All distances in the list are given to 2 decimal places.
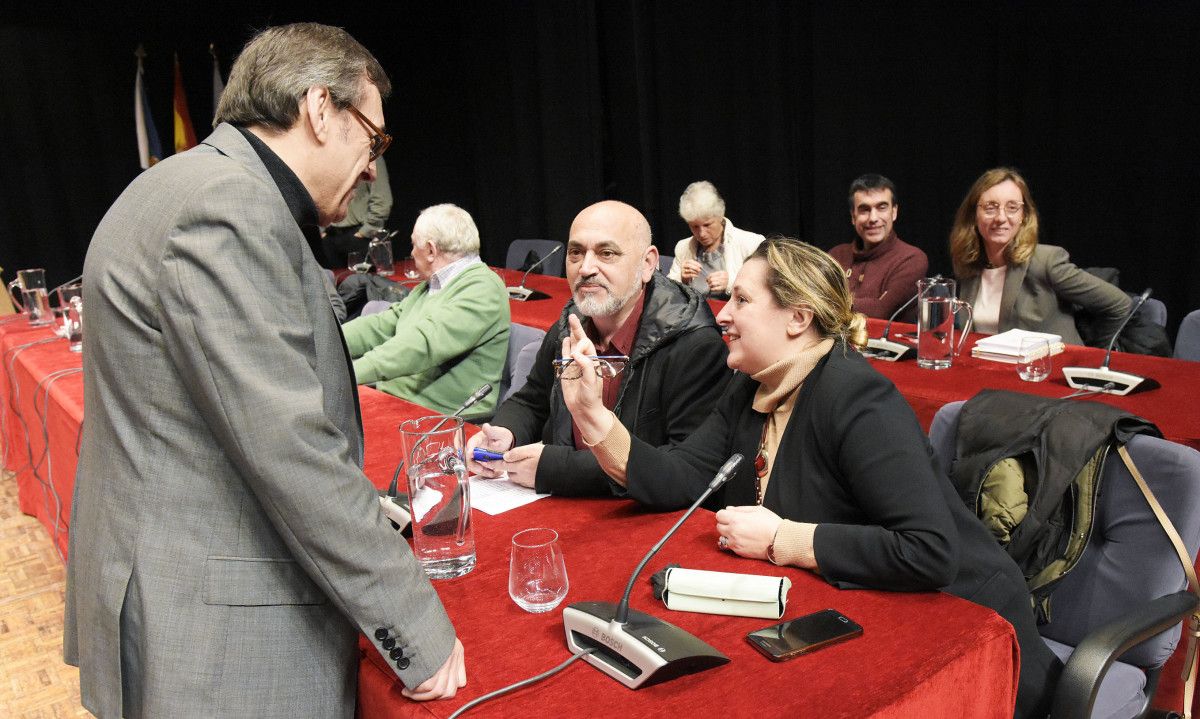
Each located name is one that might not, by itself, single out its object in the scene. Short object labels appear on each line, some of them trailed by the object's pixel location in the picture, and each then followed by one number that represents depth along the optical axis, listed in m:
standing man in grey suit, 1.05
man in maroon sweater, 4.06
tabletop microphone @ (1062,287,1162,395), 2.52
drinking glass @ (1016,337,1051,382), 2.72
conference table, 1.13
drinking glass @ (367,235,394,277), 5.38
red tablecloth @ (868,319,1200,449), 2.32
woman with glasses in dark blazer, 3.40
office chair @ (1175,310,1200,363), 3.08
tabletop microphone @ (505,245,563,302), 4.39
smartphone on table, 1.21
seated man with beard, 2.12
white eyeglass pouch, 1.31
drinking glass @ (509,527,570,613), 1.34
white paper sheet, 1.82
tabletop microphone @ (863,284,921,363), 3.05
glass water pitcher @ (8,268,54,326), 4.22
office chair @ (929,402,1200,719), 1.57
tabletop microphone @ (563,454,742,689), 1.15
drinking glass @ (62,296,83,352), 3.64
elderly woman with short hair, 4.63
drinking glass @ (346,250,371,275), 5.46
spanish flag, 8.38
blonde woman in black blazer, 1.42
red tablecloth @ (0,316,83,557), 3.04
